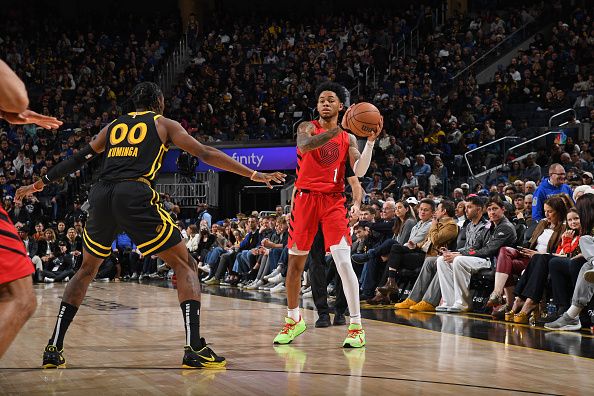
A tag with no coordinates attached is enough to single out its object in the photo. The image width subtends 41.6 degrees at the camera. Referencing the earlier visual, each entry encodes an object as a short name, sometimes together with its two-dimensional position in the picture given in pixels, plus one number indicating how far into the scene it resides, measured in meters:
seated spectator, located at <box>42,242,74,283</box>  14.61
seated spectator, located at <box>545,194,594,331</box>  6.55
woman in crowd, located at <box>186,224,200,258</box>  14.89
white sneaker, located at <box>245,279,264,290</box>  12.21
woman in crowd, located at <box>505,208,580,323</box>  6.96
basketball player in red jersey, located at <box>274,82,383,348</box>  5.69
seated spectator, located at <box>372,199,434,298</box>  8.93
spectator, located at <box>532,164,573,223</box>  8.83
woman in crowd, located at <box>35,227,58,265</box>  15.14
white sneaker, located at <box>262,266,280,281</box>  11.95
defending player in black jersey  4.62
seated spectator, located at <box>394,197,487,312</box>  8.44
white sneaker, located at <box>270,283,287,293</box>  11.54
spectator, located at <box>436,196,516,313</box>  8.02
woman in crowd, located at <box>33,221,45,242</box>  15.38
